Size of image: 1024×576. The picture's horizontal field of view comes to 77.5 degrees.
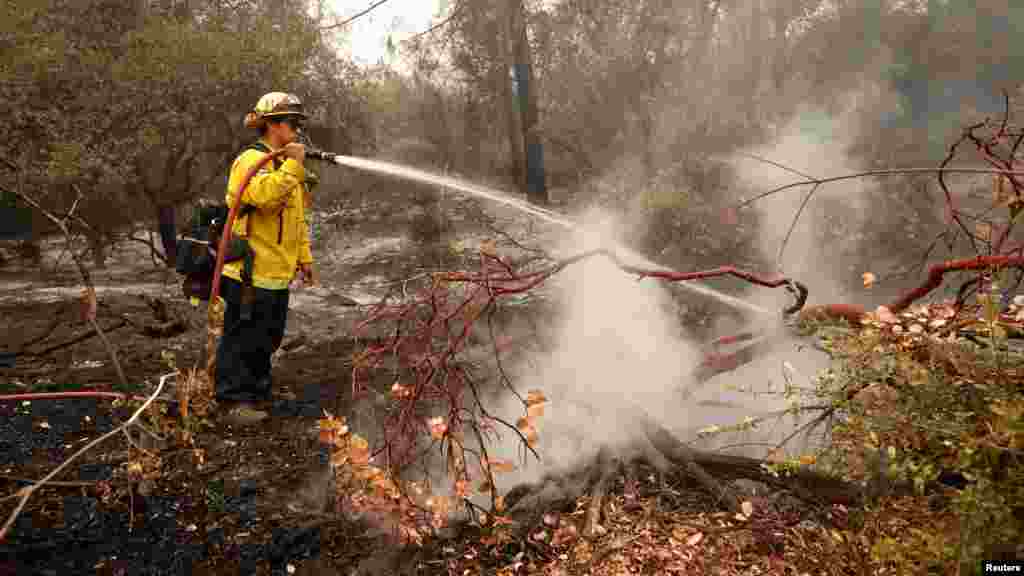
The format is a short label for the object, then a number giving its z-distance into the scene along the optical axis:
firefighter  4.08
